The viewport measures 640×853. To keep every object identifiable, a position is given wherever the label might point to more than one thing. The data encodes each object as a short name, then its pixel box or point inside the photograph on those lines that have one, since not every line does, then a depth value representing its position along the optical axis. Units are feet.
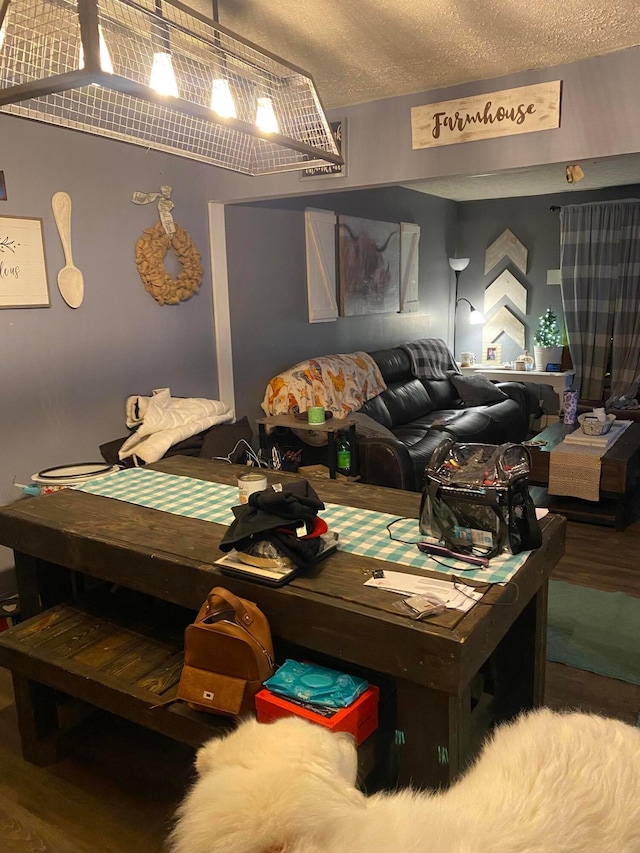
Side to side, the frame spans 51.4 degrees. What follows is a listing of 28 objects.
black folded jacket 5.27
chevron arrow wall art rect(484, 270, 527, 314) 23.35
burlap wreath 11.53
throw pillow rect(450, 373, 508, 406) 19.12
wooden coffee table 12.64
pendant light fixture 4.37
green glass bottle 13.16
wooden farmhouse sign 8.61
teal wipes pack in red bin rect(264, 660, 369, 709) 4.73
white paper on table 4.82
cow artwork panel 17.31
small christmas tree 22.38
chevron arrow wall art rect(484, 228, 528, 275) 23.15
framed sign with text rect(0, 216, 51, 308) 9.42
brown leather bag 4.93
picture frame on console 23.84
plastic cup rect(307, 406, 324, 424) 12.98
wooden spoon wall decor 10.08
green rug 8.43
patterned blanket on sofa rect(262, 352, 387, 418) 14.19
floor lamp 23.40
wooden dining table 4.68
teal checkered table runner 5.42
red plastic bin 4.57
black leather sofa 12.79
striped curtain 20.59
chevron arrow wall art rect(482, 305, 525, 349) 23.65
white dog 2.46
